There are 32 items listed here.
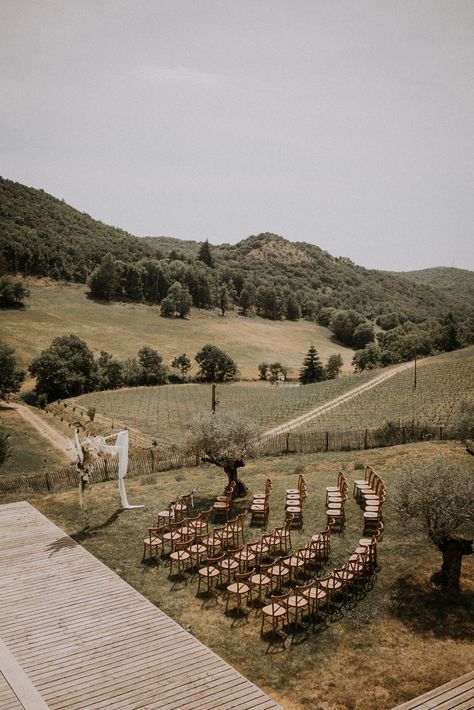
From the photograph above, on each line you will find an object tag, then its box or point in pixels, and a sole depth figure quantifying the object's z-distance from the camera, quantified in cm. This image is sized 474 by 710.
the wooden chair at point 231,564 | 1516
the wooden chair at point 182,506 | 2039
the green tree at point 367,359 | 10750
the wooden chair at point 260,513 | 1991
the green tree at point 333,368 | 10256
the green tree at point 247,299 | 14475
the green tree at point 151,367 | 8356
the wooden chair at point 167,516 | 1966
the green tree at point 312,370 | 9419
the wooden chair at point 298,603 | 1298
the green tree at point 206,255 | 18162
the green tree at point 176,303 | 12125
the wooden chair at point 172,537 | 1733
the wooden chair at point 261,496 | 2064
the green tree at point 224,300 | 13712
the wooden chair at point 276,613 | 1265
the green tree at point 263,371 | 9488
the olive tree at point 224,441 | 2208
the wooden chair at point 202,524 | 1841
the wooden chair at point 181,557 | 1609
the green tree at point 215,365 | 8900
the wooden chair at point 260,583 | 1420
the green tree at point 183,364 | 8919
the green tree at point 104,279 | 12006
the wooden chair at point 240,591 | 1373
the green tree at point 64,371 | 7288
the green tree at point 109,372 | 7919
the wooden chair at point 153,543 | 1720
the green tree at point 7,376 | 6406
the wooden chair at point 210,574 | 1492
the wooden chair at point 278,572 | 1473
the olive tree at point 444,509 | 1394
